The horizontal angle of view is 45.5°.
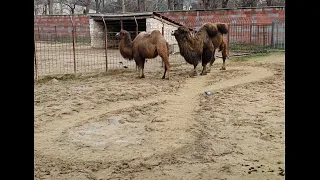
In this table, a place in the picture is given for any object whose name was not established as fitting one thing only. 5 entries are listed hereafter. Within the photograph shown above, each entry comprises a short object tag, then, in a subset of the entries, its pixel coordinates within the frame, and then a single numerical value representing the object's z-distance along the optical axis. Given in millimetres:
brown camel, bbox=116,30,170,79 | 10531
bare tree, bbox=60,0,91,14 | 39584
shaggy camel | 11164
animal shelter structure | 17812
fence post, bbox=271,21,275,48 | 18969
